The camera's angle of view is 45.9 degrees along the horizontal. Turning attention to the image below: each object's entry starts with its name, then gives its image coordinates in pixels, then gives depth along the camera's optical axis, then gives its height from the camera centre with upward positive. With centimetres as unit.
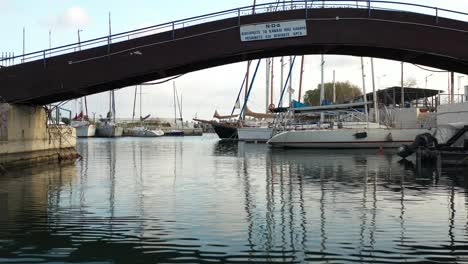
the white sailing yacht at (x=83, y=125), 12544 +63
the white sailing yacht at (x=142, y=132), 14212 -135
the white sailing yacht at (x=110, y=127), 13225 +9
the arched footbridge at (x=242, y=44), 2762 +411
